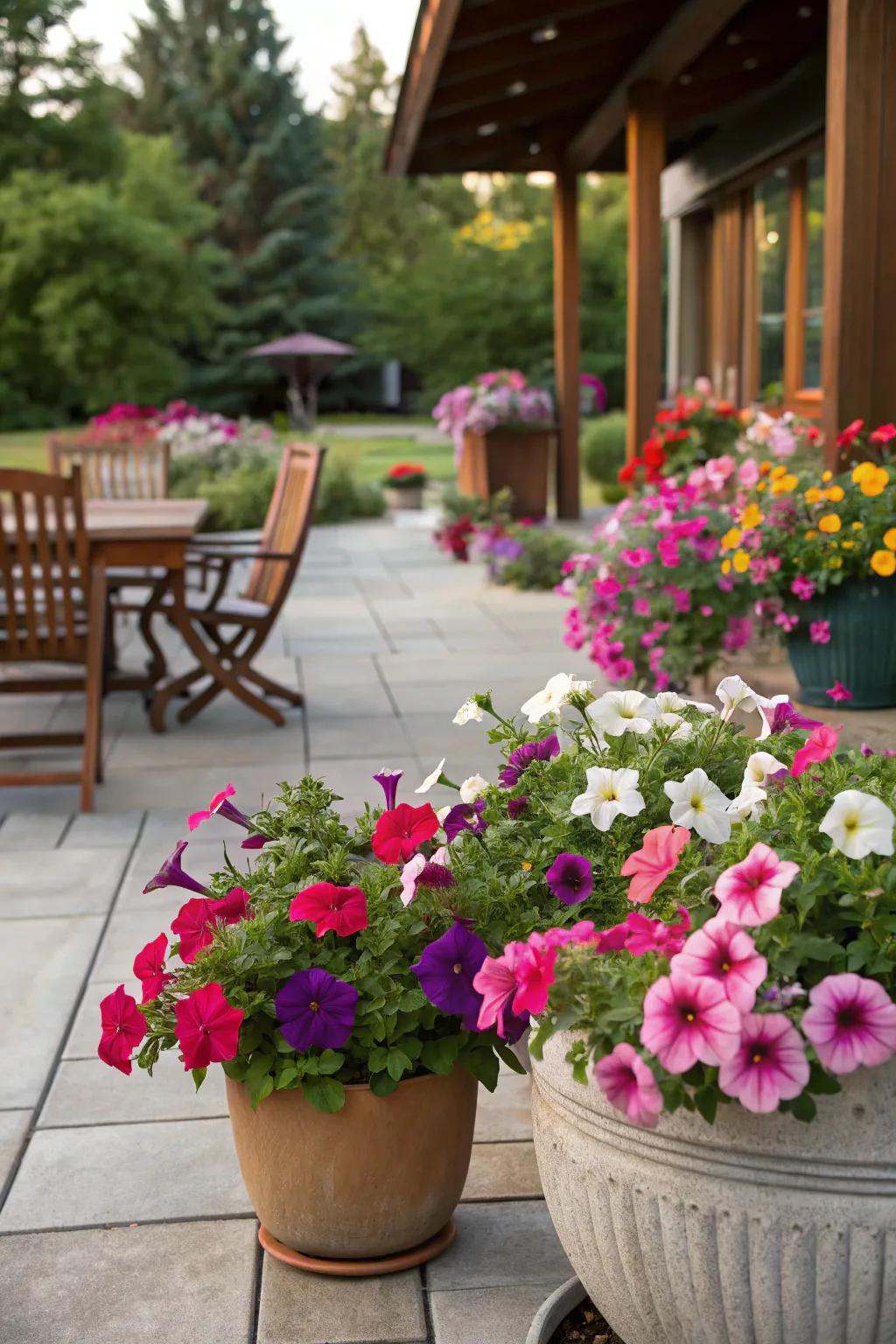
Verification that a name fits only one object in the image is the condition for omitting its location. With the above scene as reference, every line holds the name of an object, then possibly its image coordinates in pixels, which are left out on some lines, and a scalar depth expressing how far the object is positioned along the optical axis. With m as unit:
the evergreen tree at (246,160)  34.28
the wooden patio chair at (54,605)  4.41
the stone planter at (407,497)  14.80
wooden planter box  11.37
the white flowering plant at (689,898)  1.38
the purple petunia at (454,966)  1.77
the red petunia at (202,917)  1.96
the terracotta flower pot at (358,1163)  1.94
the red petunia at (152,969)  1.90
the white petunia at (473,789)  2.02
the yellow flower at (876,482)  3.92
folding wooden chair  5.38
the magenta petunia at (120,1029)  1.87
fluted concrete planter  1.43
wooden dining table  4.84
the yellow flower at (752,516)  4.20
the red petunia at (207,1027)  1.82
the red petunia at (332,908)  1.83
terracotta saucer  2.02
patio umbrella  20.95
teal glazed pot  4.09
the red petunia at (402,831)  1.89
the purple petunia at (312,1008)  1.85
